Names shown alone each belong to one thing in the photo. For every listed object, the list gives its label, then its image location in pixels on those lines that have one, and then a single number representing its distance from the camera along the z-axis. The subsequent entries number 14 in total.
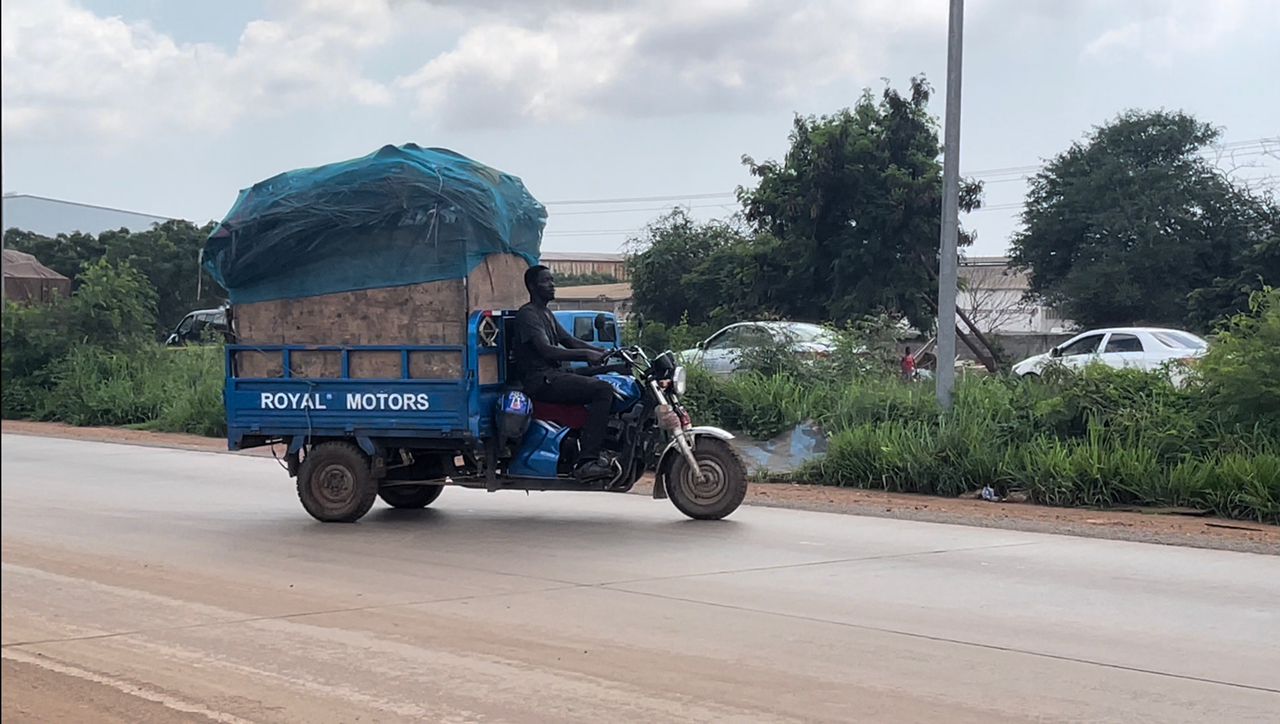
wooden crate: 11.03
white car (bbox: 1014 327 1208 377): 22.71
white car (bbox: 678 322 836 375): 19.06
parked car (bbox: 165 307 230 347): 43.47
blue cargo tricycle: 10.94
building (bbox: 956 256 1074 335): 46.05
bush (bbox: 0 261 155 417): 28.09
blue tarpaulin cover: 11.07
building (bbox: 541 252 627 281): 81.44
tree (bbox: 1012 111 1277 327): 36.94
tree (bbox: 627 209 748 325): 37.44
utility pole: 15.88
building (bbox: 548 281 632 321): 42.16
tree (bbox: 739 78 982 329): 31.33
